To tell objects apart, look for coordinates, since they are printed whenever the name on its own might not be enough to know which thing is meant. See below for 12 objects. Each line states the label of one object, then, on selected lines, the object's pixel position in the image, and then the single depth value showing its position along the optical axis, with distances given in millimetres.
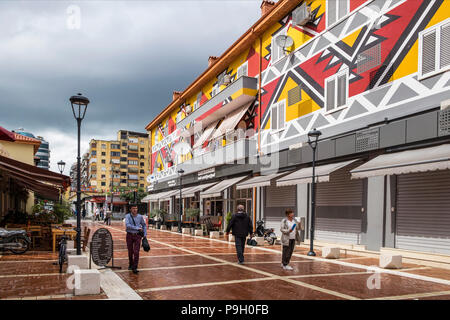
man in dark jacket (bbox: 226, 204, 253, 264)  10633
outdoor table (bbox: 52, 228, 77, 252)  12596
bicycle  8664
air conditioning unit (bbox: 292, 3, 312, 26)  16688
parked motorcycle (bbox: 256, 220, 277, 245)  16766
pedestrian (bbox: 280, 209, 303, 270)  9625
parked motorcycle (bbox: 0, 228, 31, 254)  11748
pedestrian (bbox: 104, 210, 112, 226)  38406
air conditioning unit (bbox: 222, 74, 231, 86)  25191
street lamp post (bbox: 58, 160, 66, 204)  23812
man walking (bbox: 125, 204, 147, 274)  8758
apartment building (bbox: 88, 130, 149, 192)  103062
